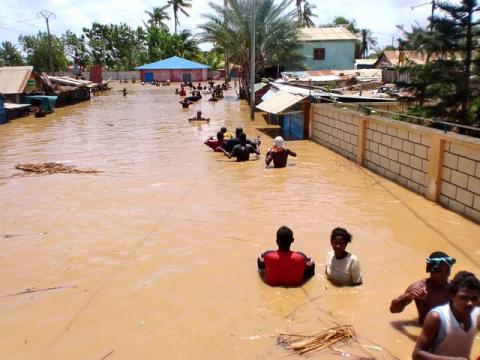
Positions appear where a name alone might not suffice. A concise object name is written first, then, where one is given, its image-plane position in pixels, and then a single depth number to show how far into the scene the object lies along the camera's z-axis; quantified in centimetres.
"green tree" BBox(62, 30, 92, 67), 8225
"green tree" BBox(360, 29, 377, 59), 7544
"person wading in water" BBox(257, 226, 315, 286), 518
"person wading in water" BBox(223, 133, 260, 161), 1284
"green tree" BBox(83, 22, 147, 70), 7912
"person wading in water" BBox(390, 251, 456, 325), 368
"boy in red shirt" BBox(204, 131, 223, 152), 1418
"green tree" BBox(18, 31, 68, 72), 7375
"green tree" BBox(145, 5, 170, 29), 8225
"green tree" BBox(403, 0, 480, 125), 1372
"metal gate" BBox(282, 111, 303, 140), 1678
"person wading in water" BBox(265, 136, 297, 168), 1171
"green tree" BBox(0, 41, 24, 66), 8025
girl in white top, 514
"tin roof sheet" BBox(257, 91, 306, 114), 1609
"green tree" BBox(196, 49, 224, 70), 7669
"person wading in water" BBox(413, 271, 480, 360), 291
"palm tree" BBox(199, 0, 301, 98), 3256
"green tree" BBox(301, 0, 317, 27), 7193
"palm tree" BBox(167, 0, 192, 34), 8000
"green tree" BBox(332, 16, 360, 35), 8906
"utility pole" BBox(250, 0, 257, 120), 2188
